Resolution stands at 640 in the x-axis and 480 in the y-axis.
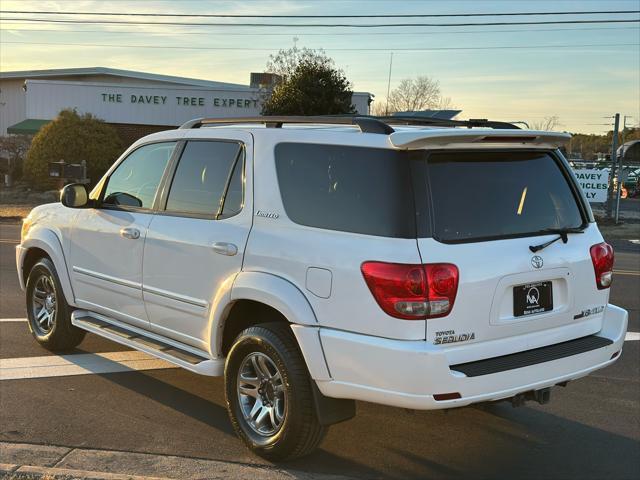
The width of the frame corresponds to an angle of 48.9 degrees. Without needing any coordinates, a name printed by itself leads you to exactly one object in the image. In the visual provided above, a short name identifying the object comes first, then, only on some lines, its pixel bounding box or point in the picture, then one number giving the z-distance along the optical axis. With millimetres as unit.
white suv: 3453
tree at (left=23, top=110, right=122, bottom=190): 25750
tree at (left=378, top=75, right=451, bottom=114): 50856
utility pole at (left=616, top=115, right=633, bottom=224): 17716
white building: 32812
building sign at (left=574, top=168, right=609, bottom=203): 19312
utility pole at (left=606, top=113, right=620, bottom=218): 17531
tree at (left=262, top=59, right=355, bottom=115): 21312
